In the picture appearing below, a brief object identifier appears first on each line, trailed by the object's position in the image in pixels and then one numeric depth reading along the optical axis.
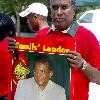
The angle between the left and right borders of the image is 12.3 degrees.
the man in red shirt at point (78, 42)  2.74
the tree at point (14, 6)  24.88
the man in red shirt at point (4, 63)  3.34
